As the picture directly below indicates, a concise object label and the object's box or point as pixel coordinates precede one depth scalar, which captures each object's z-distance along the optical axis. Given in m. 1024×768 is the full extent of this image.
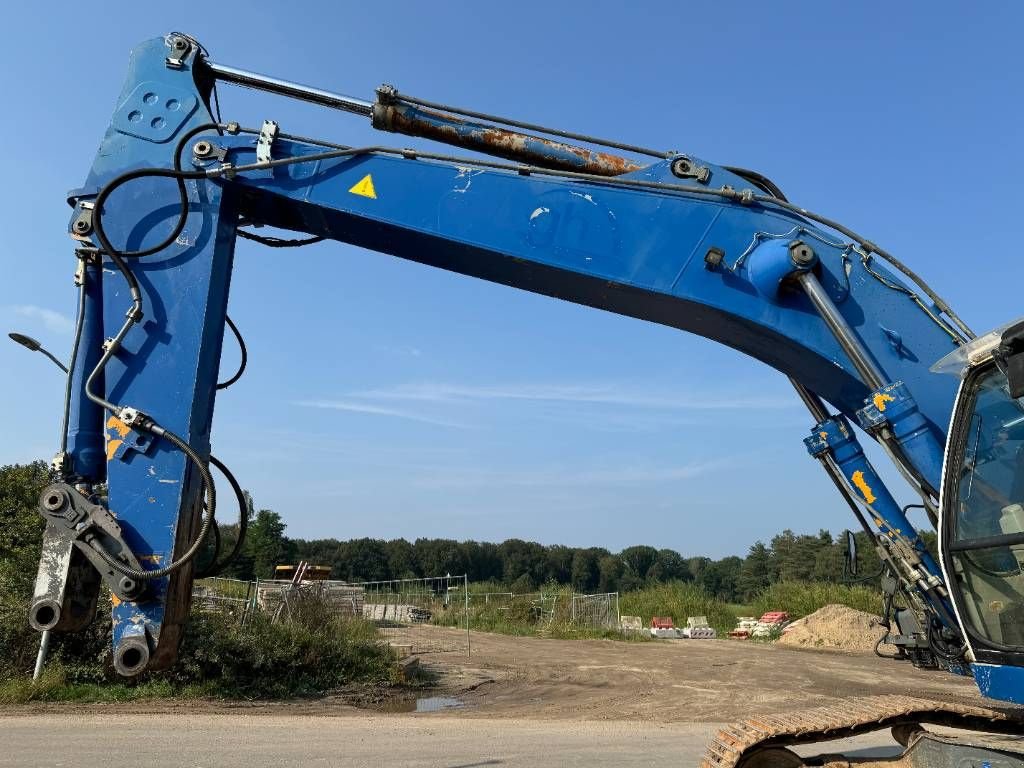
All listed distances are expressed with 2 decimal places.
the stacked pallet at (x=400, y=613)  30.78
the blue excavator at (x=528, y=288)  3.65
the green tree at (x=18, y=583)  11.26
